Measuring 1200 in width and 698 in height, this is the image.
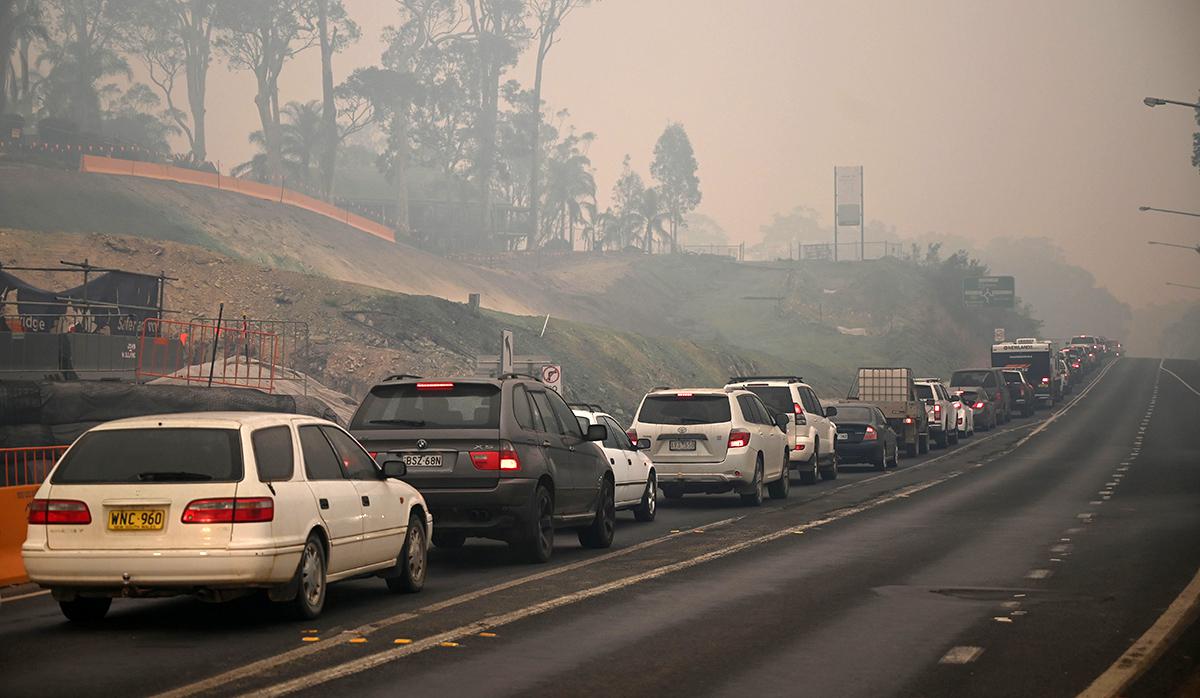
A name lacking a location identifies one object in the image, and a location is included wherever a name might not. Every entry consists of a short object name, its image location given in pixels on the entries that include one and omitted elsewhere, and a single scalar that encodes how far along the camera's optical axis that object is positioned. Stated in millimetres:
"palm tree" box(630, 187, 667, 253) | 172500
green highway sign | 143625
